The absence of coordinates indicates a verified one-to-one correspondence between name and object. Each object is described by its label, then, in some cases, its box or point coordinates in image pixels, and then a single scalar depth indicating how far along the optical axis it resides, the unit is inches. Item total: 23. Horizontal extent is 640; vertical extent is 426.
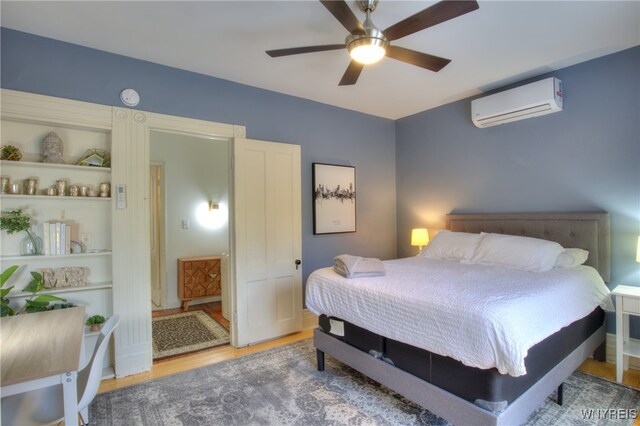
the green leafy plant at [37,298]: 91.6
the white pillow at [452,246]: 130.4
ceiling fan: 67.1
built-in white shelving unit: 95.7
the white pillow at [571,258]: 110.2
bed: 66.0
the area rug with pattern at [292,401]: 82.9
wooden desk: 50.4
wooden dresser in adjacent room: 180.9
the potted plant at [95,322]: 103.0
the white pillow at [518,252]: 109.3
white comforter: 64.5
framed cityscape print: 156.3
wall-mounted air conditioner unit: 120.0
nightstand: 96.1
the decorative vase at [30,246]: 97.2
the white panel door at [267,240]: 130.3
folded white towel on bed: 99.2
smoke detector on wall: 110.0
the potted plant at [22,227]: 91.2
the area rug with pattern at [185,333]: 130.6
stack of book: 97.7
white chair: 57.1
